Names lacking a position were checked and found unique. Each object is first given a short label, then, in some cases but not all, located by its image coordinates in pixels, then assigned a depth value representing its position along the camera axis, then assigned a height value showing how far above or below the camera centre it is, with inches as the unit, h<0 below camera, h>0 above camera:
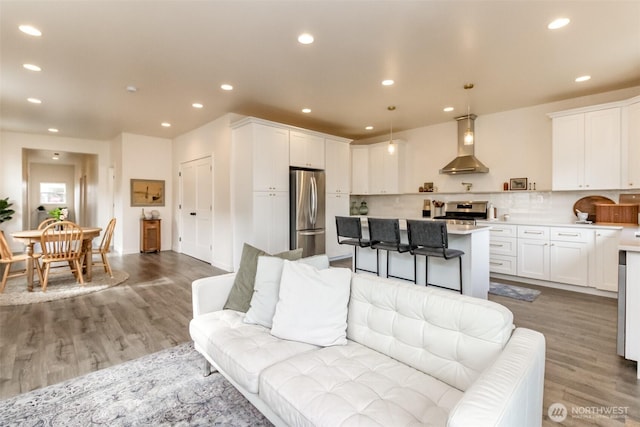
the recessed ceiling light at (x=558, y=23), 101.1 +63.2
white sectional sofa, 41.7 -29.2
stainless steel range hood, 206.5 +35.9
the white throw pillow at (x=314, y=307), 67.8 -22.4
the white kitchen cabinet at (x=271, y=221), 190.2 -6.9
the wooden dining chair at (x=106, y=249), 182.9 -23.2
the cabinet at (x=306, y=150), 211.0 +43.7
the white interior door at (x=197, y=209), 235.9 +1.6
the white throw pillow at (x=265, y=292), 76.5 -21.2
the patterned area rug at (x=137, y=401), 65.4 -45.0
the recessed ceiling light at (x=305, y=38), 110.3 +63.9
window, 447.2 +29.1
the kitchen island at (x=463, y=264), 131.6 -25.8
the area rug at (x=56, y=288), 145.4 -41.4
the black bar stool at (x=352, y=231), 154.8 -11.0
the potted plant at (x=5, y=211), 252.4 +0.6
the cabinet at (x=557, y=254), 150.0 -24.6
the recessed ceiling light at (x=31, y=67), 134.7 +65.4
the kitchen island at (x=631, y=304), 82.3 -26.5
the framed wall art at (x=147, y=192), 270.6 +17.3
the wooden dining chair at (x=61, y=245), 156.8 -18.2
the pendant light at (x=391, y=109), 192.7 +66.4
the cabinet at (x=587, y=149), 155.8 +32.2
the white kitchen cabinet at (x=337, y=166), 236.7 +35.3
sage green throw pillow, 85.6 -20.3
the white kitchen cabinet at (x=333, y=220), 236.5 -7.8
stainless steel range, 210.4 -1.2
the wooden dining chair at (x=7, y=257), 152.9 -24.1
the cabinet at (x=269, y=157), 188.7 +34.7
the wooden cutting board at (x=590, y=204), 168.4 +2.8
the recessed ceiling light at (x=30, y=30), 105.1 +64.2
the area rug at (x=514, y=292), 150.2 -43.3
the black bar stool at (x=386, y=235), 137.4 -11.8
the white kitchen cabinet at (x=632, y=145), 146.9 +31.3
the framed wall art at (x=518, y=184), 195.0 +16.6
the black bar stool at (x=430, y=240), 121.7 -12.5
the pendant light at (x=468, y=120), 158.9 +63.0
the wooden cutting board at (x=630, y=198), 157.8 +5.5
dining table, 155.9 -17.8
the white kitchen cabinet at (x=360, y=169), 270.2 +36.7
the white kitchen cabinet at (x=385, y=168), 251.6 +35.5
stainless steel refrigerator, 207.0 +0.2
